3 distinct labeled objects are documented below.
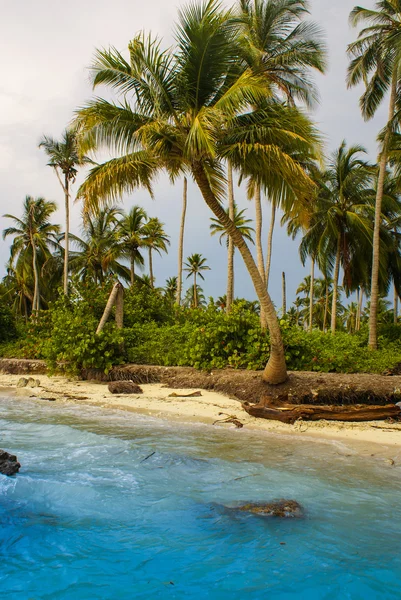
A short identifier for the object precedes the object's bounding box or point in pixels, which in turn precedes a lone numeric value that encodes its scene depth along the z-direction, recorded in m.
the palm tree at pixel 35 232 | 33.31
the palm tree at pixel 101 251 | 31.91
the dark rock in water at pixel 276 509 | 4.90
